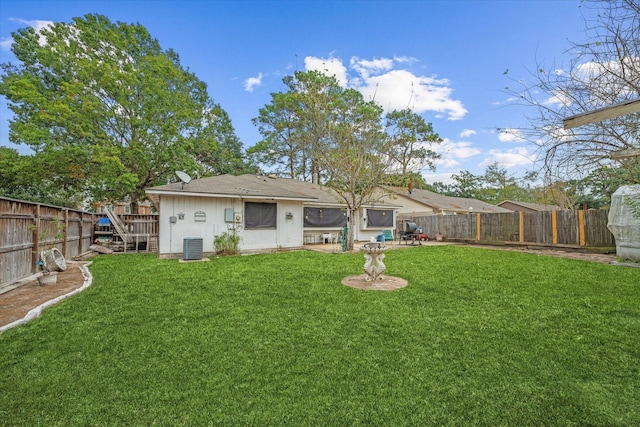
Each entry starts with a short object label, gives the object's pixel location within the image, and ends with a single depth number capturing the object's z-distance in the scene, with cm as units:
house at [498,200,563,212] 3084
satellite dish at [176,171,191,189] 961
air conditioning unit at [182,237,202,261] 931
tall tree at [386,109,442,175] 1269
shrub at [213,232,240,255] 1026
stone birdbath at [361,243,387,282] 616
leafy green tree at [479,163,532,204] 3722
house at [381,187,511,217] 2372
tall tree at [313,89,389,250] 1188
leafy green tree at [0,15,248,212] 1401
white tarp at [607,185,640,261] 851
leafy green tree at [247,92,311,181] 2397
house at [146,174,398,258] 983
